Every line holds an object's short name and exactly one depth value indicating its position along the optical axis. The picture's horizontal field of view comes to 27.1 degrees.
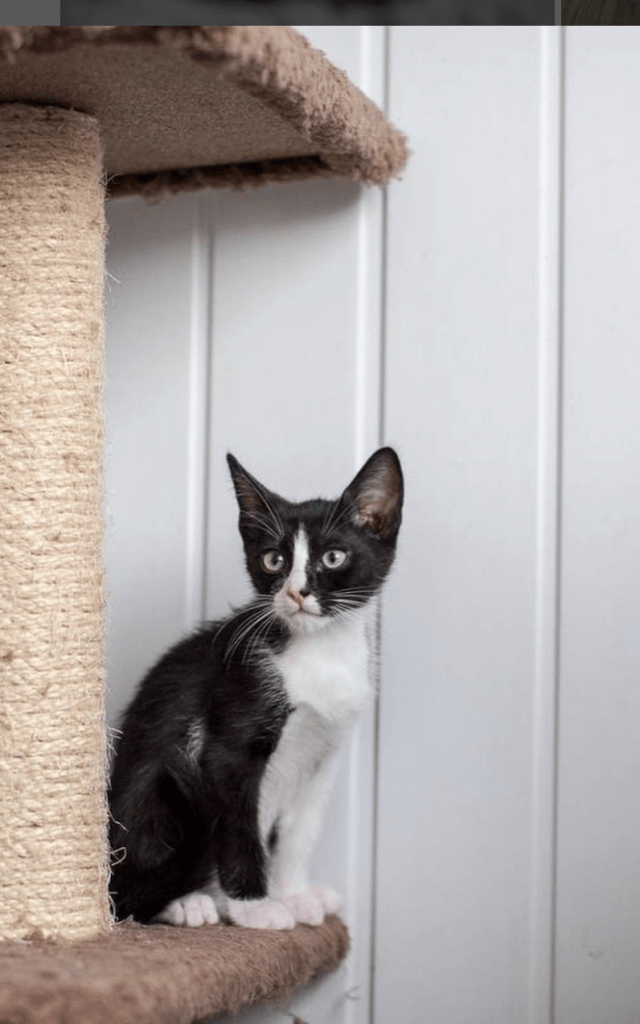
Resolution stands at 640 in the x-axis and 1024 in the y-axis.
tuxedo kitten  1.24
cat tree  1.10
